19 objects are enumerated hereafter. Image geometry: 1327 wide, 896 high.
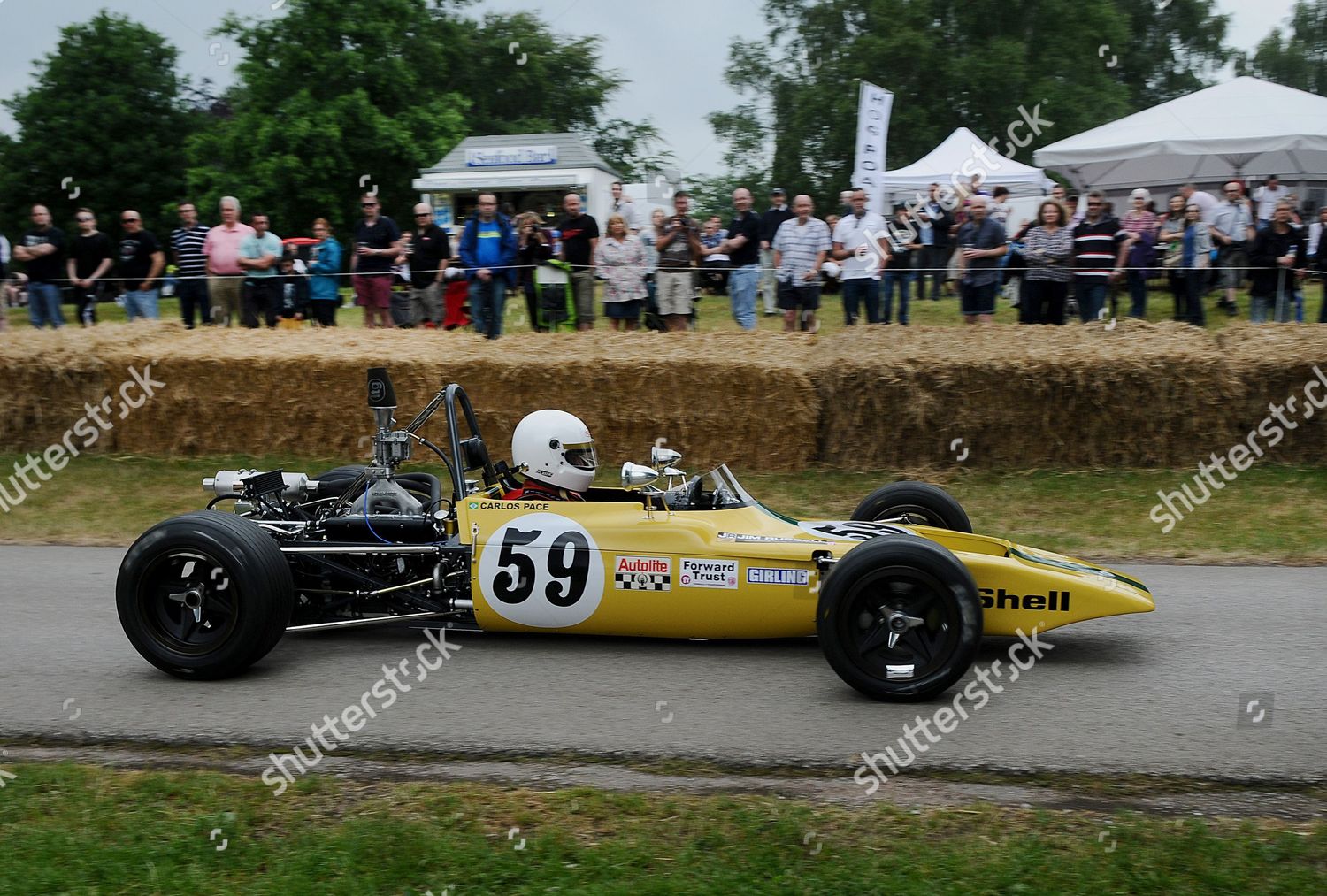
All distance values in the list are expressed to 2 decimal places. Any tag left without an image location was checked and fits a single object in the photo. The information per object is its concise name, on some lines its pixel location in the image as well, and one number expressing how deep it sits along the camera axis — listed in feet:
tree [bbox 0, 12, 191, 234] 118.32
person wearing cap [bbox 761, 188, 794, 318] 47.42
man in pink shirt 43.73
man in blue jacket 41.06
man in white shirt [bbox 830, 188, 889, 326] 39.78
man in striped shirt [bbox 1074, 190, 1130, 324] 38.93
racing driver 20.22
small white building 87.30
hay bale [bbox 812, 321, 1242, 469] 31.83
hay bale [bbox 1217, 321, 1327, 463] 31.68
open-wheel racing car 16.75
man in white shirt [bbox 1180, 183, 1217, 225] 47.09
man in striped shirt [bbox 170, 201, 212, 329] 44.42
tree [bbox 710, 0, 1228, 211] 116.57
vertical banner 58.44
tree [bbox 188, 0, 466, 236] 109.19
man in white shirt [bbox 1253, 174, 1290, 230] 49.14
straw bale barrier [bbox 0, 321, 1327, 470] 31.99
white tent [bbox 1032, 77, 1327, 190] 56.80
